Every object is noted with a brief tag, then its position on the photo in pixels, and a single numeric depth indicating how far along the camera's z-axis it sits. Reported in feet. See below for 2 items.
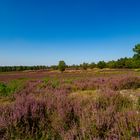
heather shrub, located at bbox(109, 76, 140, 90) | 22.36
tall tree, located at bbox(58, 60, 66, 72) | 171.62
